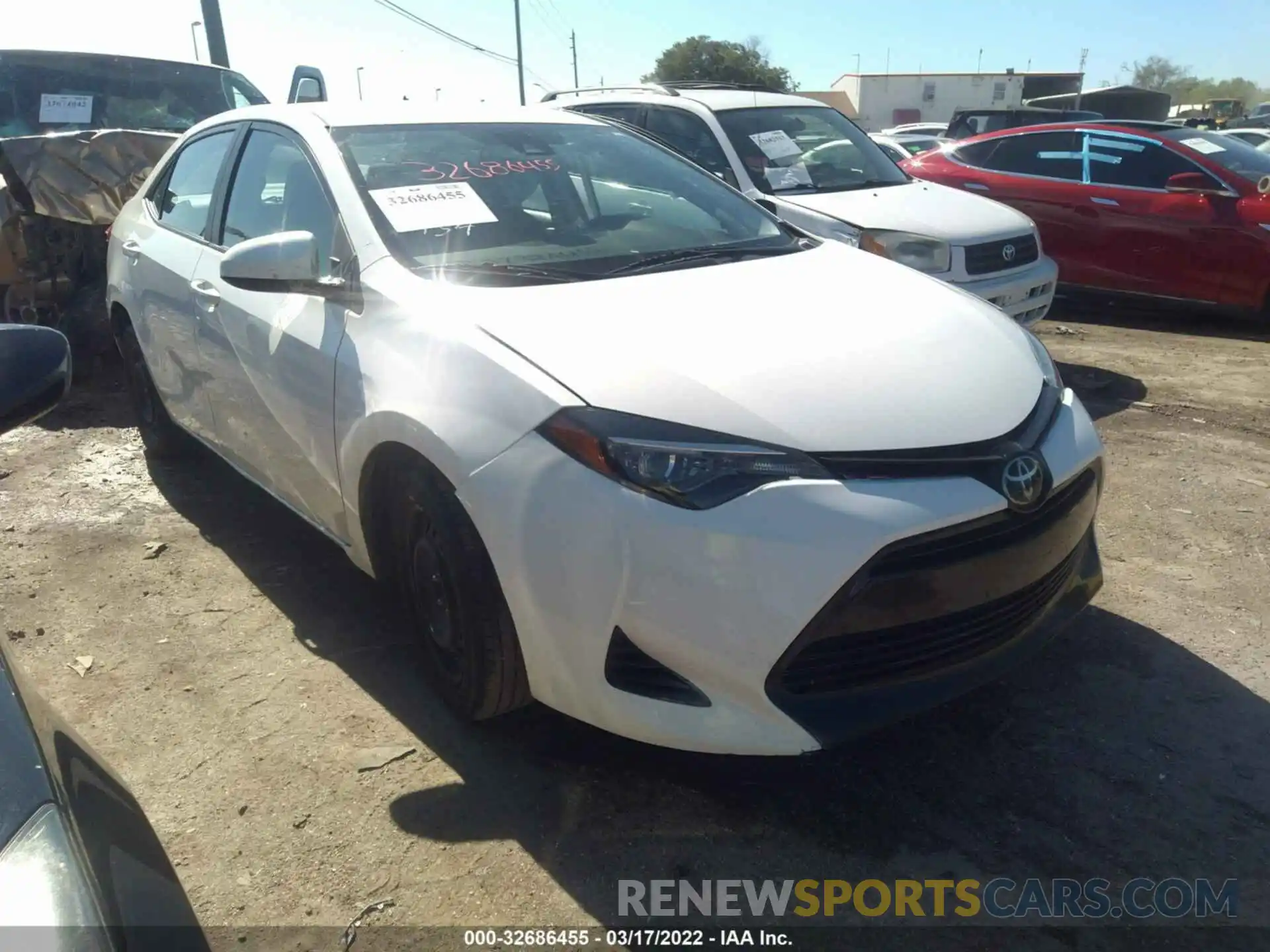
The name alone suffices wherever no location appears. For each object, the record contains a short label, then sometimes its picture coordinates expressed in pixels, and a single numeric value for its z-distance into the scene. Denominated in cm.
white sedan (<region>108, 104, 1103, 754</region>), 214
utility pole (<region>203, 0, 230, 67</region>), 1208
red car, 724
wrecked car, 580
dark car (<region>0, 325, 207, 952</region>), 106
